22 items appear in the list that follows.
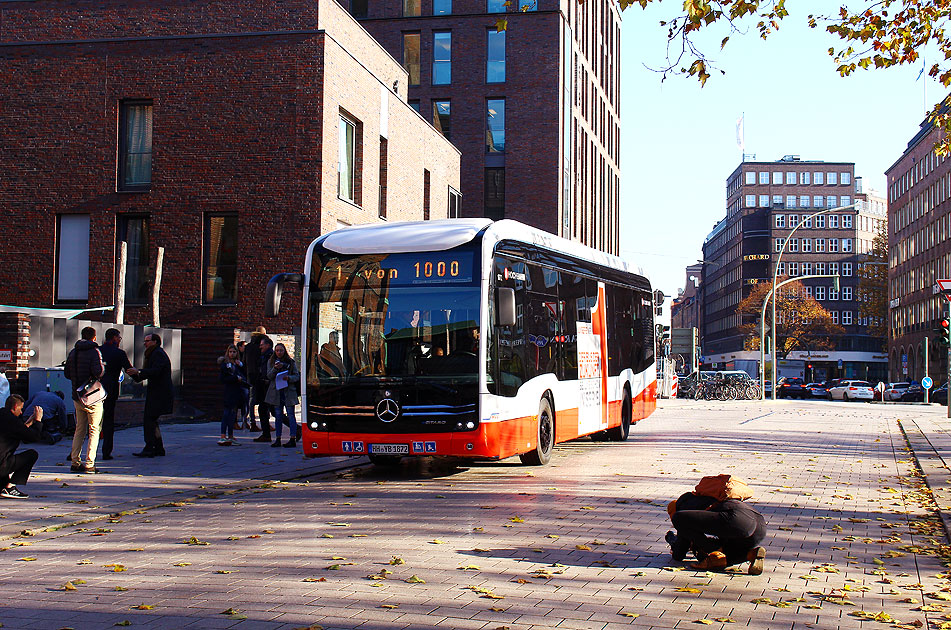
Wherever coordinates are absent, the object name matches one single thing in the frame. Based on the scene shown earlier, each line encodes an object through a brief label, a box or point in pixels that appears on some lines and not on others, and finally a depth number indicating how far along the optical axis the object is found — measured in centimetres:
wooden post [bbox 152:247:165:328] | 2553
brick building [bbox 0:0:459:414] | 2684
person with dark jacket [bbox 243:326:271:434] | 1861
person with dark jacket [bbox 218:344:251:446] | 1750
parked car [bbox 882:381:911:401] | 6322
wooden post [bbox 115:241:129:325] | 2491
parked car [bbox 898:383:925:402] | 6103
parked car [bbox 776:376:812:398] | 7138
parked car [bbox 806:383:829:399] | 7131
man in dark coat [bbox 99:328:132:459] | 1423
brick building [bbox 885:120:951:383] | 8594
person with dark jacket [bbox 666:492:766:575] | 727
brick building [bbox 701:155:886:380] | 12544
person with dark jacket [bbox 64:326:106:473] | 1329
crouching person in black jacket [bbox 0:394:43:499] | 1059
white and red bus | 1276
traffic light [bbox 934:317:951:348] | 3081
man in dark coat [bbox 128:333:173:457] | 1503
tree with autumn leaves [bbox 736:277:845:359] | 9525
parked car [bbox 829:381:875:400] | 6662
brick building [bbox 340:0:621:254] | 5025
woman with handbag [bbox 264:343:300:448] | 1759
